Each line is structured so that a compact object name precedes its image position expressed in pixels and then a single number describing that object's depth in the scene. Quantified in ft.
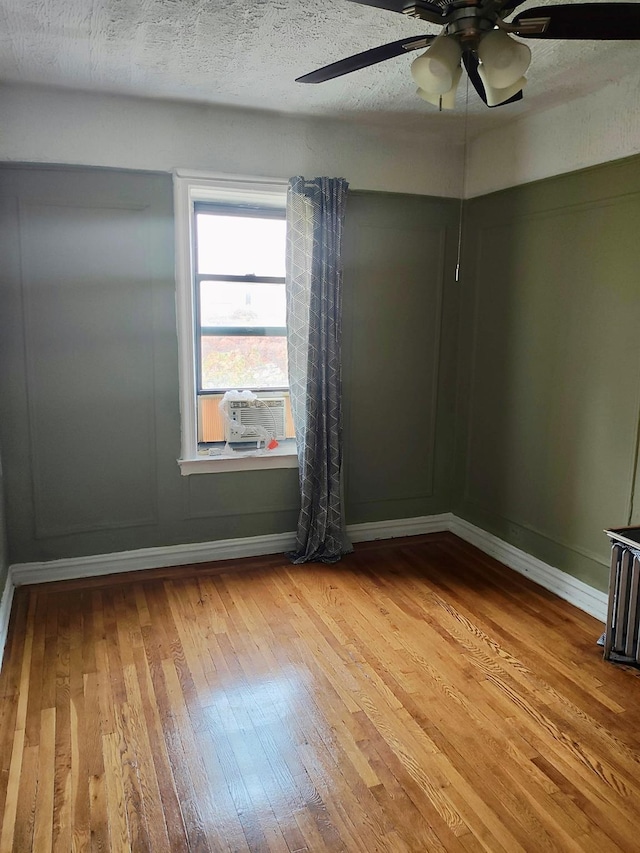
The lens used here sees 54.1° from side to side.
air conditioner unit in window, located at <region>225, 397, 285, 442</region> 12.80
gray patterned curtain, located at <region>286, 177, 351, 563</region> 12.24
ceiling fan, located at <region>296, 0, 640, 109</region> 5.33
